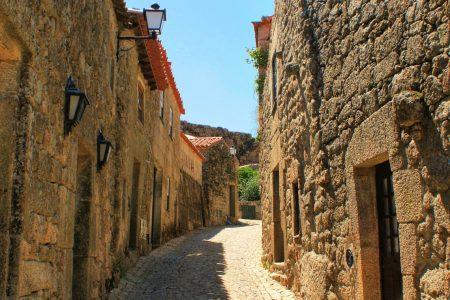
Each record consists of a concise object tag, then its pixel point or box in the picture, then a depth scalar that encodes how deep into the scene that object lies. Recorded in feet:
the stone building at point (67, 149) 10.97
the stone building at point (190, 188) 65.33
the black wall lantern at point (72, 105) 14.74
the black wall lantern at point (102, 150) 20.36
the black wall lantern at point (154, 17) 27.91
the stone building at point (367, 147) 11.47
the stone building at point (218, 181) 85.70
